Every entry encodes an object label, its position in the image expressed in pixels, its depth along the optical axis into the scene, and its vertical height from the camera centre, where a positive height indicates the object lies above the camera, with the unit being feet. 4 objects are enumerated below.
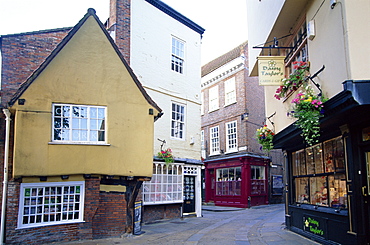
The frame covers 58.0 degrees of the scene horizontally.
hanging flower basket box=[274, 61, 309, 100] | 26.94 +7.56
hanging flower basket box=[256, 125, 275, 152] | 37.47 +3.61
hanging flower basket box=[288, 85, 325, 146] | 23.21 +4.09
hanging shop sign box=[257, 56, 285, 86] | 30.66 +9.29
